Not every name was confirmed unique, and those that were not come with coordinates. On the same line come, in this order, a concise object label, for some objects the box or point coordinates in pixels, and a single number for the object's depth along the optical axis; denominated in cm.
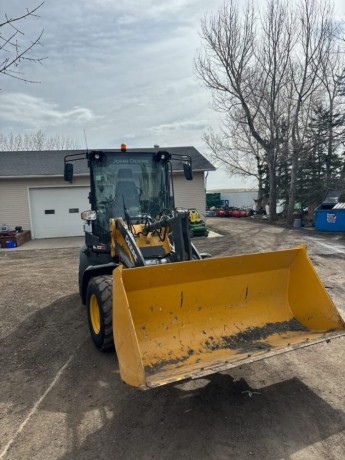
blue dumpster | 1830
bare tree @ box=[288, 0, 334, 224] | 2125
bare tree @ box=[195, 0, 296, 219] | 2205
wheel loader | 334
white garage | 1786
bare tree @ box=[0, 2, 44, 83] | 390
